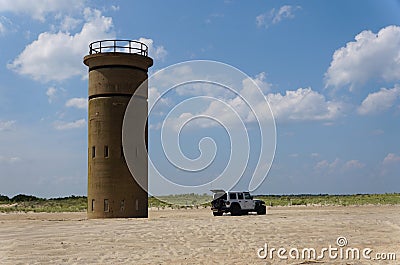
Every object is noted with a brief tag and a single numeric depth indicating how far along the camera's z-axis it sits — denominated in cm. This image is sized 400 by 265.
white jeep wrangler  3362
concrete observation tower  3028
